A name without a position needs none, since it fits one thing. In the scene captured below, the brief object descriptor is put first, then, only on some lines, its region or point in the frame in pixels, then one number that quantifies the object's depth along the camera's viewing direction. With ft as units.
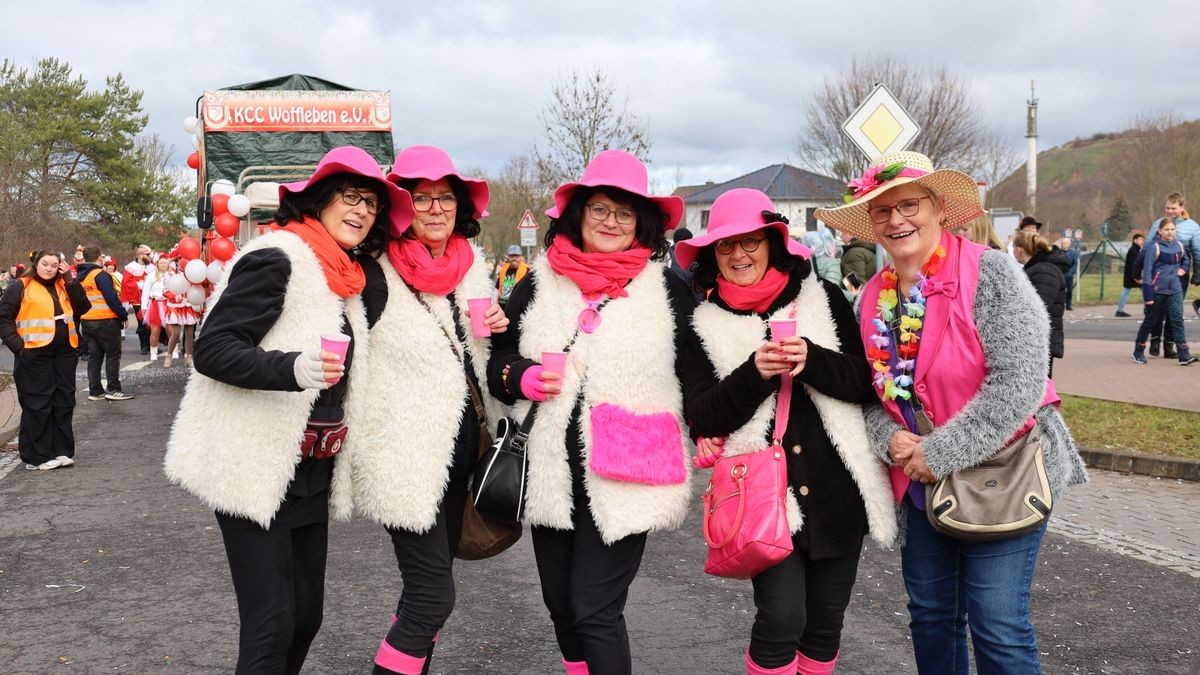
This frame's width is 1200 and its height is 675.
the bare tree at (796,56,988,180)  114.11
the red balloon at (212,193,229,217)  31.63
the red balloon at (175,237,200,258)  35.88
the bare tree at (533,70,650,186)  99.30
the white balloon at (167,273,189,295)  31.99
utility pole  151.84
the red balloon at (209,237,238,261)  32.27
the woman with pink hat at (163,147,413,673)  9.27
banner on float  37.50
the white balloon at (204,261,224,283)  31.04
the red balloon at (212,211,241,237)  31.19
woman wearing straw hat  9.19
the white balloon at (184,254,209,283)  29.96
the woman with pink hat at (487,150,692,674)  10.21
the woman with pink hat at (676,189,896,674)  9.94
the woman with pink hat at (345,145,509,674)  10.27
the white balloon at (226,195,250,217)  30.60
